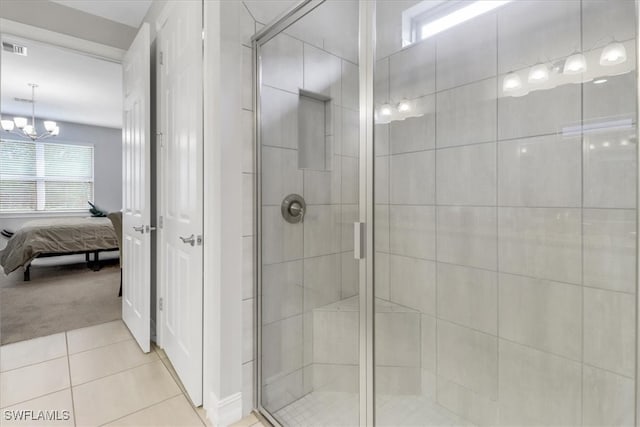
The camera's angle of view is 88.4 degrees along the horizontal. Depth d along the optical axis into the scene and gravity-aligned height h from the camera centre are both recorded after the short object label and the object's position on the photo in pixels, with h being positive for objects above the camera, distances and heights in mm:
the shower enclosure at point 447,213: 1238 -16
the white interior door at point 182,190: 1647 +103
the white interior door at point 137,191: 2215 +133
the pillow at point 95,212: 6367 -64
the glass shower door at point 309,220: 1391 -51
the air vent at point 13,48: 2489 +1252
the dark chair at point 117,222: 3367 -141
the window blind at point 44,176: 5598 +590
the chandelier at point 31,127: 4524 +1224
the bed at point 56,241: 4016 -432
